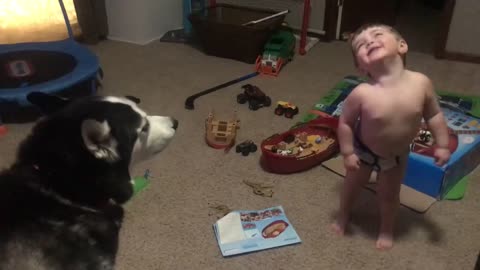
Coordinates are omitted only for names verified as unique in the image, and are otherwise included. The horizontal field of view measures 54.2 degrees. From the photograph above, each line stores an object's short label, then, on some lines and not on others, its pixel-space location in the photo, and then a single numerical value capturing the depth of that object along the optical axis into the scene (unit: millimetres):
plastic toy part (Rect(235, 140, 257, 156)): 1973
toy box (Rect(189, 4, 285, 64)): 2803
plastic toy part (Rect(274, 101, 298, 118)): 2246
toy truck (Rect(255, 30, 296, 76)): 2740
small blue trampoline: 2125
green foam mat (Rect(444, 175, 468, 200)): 1718
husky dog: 1009
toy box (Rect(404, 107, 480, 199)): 1672
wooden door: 3238
